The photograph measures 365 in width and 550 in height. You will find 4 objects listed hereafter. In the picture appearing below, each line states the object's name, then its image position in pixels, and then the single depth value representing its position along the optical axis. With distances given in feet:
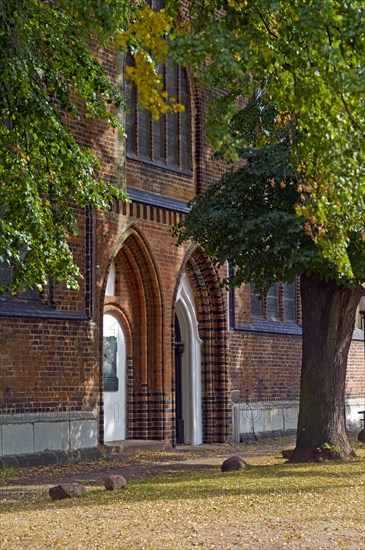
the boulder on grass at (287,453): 60.54
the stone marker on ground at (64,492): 42.09
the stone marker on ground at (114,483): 44.93
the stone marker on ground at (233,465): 52.54
